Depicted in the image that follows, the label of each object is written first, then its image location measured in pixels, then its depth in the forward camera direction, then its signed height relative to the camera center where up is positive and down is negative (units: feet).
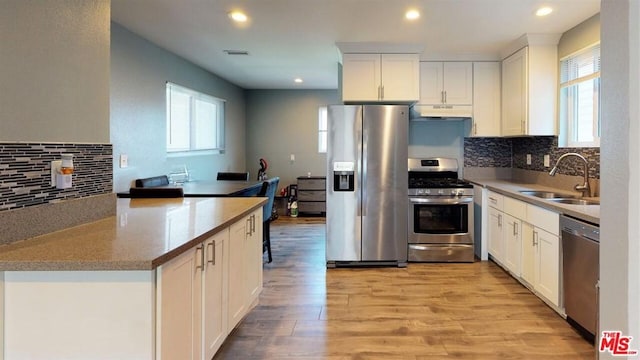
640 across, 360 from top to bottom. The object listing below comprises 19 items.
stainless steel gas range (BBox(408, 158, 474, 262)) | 14.99 -1.72
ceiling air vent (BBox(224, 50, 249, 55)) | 16.20 +4.61
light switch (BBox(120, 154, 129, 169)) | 12.87 +0.35
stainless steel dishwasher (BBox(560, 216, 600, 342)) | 8.25 -1.98
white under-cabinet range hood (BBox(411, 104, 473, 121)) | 16.17 +2.38
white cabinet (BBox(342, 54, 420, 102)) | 15.12 +3.41
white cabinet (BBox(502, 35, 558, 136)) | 13.80 +2.81
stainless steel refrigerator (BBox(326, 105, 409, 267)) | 14.43 -0.36
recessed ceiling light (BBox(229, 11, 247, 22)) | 11.73 +4.38
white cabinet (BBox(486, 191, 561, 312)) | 10.00 -1.86
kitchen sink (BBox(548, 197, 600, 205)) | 10.71 -0.68
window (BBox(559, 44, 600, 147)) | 11.98 +2.28
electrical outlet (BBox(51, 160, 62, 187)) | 6.03 +0.04
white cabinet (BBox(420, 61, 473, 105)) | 16.19 +3.39
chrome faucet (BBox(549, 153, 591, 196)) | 11.49 -0.22
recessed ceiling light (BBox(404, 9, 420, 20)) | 11.45 +4.35
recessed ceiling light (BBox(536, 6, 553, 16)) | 11.18 +4.33
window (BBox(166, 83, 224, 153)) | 17.35 +2.39
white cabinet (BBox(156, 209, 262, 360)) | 5.04 -1.76
